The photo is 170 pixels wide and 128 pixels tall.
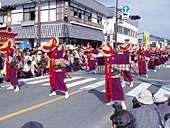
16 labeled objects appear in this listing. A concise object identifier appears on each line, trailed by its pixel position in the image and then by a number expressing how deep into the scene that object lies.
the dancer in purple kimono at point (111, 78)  5.50
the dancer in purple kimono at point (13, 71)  7.62
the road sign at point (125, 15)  17.89
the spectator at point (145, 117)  2.54
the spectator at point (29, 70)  11.04
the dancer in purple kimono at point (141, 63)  12.48
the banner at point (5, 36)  16.44
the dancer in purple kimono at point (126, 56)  6.19
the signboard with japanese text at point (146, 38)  55.24
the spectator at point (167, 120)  2.57
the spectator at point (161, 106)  2.92
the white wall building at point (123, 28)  34.73
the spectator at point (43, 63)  12.12
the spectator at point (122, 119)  2.21
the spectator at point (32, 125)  1.74
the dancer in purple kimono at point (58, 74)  6.61
